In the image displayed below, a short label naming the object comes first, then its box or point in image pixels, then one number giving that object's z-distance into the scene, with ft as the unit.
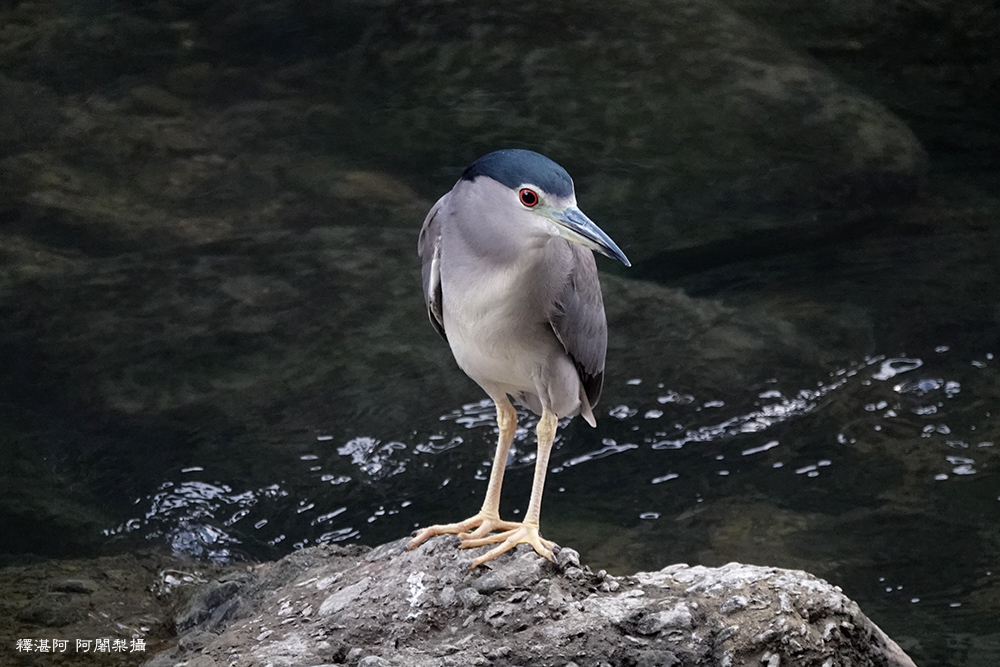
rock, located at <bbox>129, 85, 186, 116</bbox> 54.19
